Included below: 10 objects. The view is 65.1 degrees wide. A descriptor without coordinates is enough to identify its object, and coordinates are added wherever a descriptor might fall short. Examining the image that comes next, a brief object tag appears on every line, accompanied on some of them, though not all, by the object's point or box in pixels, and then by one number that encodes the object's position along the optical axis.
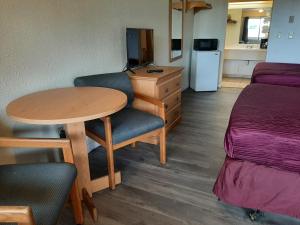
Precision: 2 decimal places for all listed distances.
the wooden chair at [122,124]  1.82
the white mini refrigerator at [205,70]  4.78
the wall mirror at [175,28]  3.81
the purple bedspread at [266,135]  1.46
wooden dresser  2.49
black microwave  4.81
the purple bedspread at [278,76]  3.12
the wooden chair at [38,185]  0.98
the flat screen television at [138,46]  2.59
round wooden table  1.33
